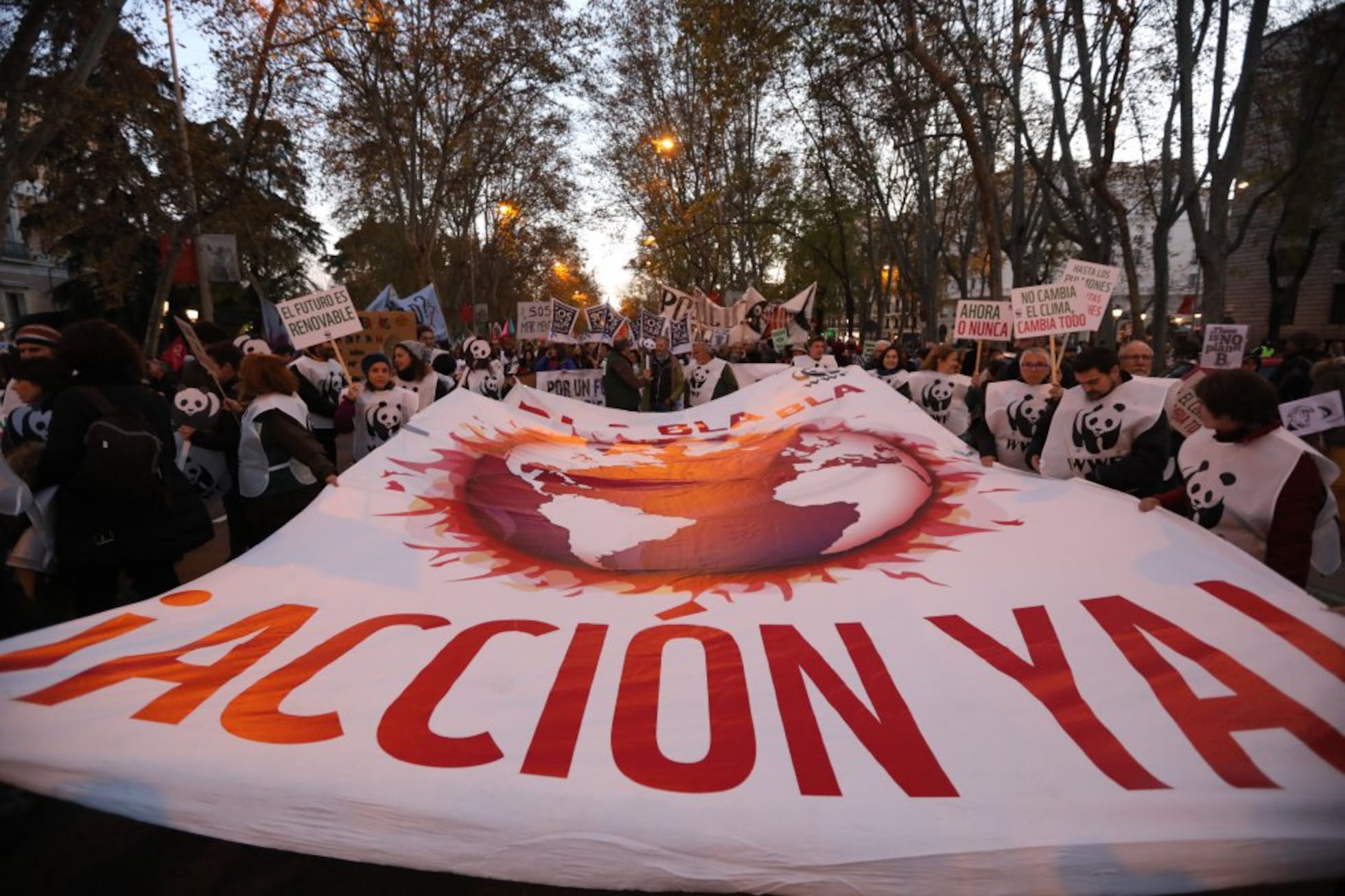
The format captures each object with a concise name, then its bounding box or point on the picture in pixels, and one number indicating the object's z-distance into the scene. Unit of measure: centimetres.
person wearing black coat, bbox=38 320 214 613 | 323
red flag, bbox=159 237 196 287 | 1772
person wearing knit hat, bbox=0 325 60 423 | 431
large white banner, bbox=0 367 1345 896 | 193
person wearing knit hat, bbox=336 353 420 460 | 580
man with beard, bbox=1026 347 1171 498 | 426
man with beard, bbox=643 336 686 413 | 1103
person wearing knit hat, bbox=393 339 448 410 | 698
